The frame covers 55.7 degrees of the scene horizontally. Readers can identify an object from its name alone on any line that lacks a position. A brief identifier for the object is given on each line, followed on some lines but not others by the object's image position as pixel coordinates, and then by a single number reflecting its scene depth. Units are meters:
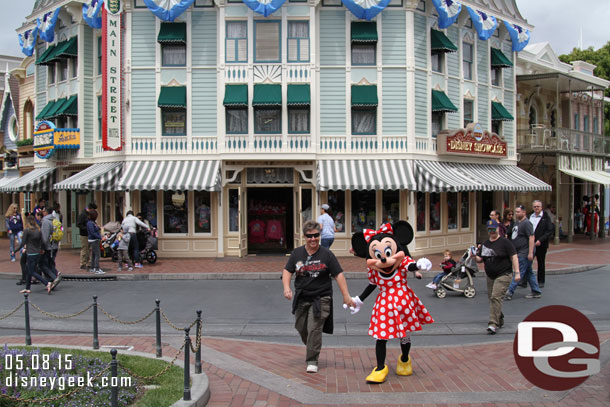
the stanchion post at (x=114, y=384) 4.89
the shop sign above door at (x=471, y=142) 20.17
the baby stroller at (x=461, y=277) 12.12
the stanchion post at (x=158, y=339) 7.32
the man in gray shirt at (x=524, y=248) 11.88
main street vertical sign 18.89
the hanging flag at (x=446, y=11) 19.64
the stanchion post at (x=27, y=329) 8.03
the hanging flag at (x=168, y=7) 18.69
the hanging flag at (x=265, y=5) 18.27
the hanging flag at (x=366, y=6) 18.77
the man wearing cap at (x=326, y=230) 15.14
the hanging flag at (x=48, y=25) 21.71
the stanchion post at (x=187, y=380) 5.79
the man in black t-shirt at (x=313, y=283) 7.05
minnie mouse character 6.64
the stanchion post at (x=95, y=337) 7.80
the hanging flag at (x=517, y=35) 23.03
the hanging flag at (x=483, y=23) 20.83
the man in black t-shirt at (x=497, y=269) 9.13
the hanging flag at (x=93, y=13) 19.89
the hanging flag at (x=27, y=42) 23.44
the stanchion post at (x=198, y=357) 6.75
